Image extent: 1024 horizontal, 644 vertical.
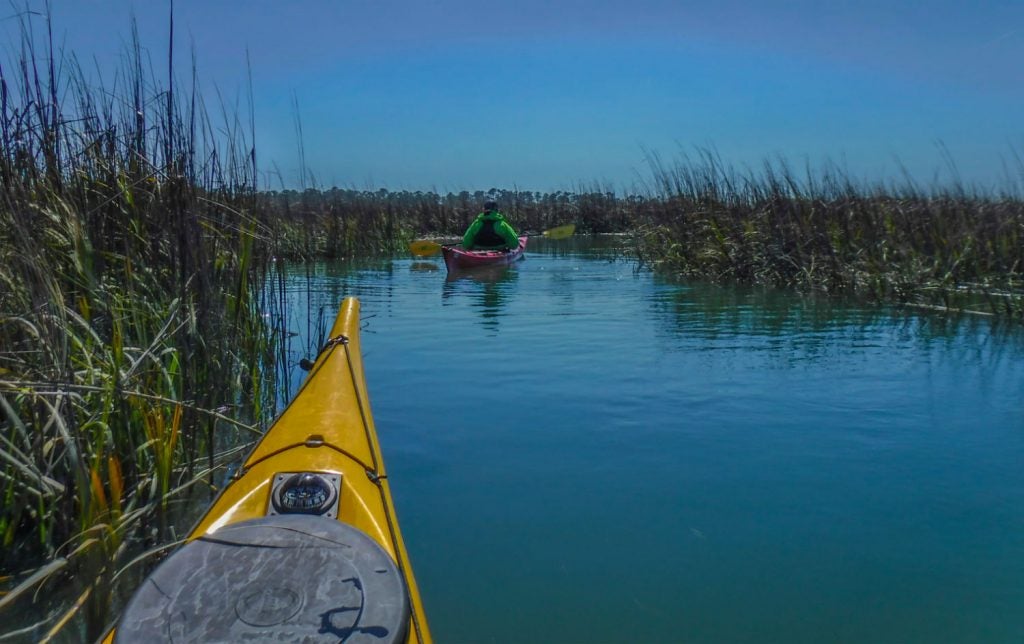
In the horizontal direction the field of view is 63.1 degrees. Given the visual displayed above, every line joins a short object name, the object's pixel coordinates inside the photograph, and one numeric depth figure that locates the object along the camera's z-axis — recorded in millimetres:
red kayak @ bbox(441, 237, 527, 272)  14383
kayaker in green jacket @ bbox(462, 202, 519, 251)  15734
